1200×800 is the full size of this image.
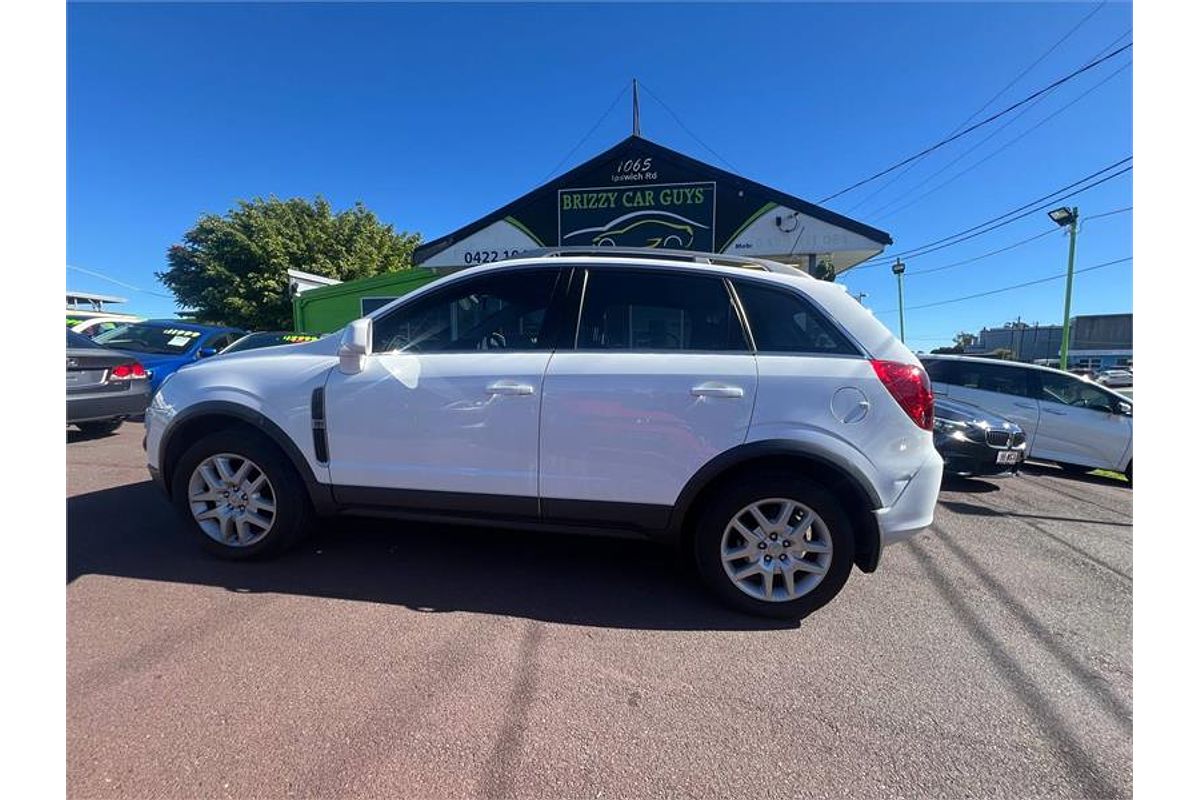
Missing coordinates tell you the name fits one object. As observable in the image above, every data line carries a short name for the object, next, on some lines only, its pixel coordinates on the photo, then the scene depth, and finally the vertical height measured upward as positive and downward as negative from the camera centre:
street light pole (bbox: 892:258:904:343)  25.62 +6.59
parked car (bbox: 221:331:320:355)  8.04 +0.84
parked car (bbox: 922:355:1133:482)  6.98 -0.18
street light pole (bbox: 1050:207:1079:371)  13.80 +4.45
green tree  21.16 +5.93
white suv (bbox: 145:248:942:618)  2.62 -0.16
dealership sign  9.40 +3.56
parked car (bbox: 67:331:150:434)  5.94 +0.05
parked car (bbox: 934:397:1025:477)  5.64 -0.56
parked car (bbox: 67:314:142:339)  12.18 +1.58
